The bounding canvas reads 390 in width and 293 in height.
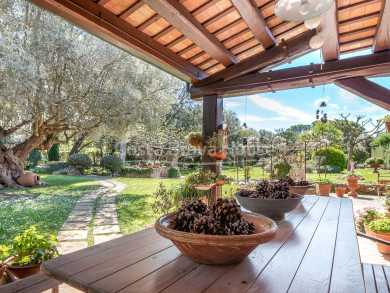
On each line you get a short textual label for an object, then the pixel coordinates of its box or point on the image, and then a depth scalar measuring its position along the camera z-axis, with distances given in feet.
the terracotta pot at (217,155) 11.89
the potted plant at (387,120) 10.81
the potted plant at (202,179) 11.00
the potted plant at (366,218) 10.00
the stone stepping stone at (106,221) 12.23
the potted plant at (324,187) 13.98
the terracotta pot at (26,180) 23.06
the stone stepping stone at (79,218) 12.67
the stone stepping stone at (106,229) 10.89
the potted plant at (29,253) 5.65
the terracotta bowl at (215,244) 2.20
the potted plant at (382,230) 8.59
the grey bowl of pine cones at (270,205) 4.19
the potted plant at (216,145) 11.71
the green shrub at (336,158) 31.53
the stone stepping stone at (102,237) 9.71
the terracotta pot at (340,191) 17.03
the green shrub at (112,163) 34.14
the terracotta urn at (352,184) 18.34
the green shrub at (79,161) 36.85
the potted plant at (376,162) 26.96
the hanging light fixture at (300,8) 4.84
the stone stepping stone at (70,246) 8.64
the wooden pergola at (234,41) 7.11
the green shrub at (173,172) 32.94
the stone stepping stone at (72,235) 9.97
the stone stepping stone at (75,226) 11.32
